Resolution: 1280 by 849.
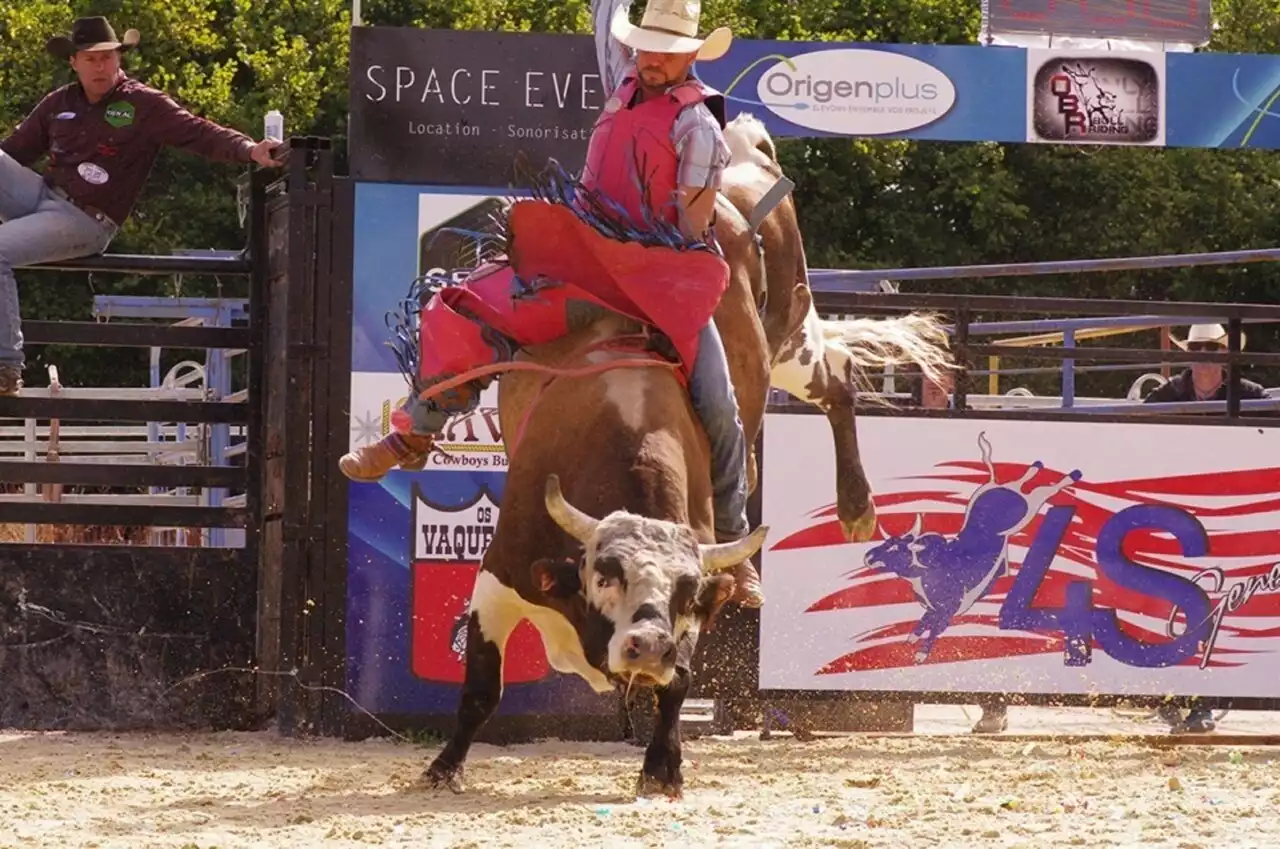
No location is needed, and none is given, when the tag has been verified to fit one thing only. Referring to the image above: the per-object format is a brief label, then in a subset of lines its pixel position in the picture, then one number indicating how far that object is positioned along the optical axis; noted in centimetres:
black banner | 1614
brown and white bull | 1105
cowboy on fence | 1612
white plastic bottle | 1747
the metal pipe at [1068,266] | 1847
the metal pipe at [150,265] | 1612
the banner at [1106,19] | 3694
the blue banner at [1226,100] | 3158
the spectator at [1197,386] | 2077
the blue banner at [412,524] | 1602
